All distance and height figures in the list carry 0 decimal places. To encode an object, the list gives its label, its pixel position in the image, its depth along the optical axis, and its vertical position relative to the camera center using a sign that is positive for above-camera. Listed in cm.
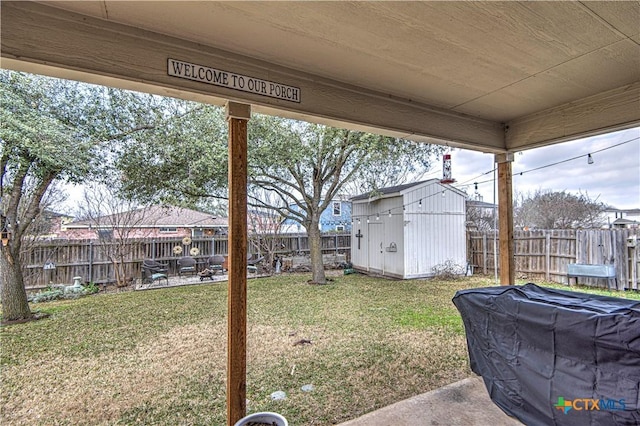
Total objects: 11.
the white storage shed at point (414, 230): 836 -16
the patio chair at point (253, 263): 921 -115
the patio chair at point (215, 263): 887 -106
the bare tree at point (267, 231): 983 -16
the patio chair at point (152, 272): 769 -117
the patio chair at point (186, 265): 854 -108
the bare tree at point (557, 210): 1048 +46
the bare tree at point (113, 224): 752 +9
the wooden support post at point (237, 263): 187 -24
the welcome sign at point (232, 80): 171 +90
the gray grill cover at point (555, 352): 148 -75
